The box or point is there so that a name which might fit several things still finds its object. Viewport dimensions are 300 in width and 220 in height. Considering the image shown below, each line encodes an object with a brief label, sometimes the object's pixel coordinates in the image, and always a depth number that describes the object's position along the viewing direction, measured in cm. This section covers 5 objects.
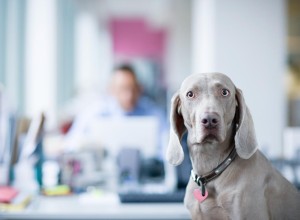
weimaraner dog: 117
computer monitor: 264
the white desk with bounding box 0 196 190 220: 182
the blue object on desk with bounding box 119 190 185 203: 198
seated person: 362
